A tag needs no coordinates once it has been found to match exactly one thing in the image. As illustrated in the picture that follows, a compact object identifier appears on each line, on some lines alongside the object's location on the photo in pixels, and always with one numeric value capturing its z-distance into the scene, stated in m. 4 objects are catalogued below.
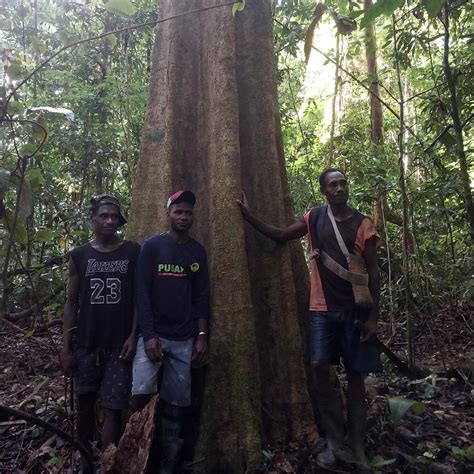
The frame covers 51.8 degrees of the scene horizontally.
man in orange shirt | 3.52
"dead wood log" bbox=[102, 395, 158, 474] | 2.90
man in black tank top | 3.33
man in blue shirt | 3.26
